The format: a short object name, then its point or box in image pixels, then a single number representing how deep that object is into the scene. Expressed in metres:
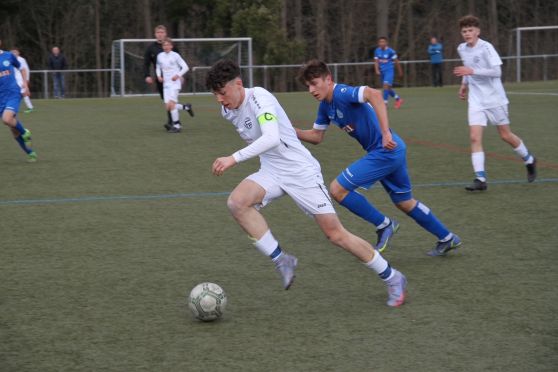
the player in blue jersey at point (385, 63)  23.19
